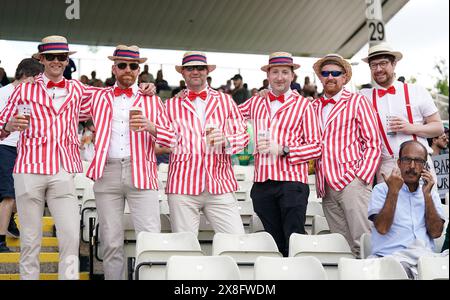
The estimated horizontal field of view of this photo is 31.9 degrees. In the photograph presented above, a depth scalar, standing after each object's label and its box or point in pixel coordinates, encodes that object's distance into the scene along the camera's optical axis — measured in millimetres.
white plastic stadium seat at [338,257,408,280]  4762
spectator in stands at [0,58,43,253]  6637
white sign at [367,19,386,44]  10328
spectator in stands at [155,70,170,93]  15570
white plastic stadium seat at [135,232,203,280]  5156
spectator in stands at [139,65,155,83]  14791
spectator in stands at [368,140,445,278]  5461
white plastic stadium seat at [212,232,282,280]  5688
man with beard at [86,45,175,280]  6043
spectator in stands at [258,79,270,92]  15453
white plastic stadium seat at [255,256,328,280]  4855
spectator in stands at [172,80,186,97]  14238
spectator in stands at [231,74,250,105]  14688
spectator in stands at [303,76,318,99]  15445
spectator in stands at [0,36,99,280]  5527
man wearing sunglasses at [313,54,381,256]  6199
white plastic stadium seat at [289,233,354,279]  5461
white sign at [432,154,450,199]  8562
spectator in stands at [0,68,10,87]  8453
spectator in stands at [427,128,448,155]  9398
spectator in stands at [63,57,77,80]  8961
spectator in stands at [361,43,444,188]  6289
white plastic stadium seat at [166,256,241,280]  4750
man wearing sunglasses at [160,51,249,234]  6254
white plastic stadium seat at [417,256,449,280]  4797
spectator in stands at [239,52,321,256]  6242
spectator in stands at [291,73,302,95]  9962
